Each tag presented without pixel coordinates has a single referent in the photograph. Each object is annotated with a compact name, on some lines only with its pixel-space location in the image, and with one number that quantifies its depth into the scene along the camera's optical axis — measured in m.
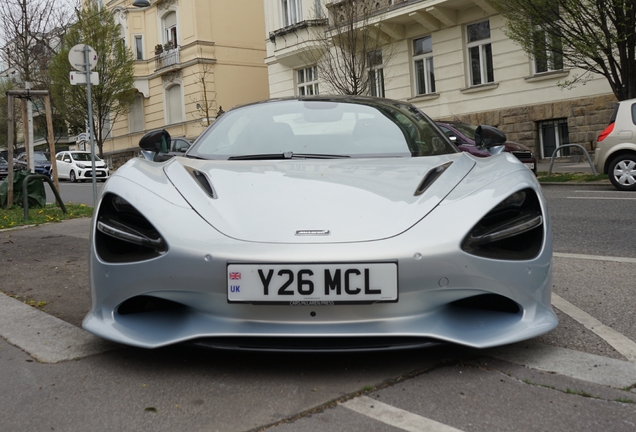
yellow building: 33.31
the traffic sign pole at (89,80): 10.54
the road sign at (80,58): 11.05
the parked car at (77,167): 28.70
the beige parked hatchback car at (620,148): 10.98
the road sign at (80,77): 10.92
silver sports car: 2.43
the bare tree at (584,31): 12.75
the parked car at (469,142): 11.74
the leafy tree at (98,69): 33.44
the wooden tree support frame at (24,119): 11.26
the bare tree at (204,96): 32.81
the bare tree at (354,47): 19.53
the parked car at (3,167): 37.22
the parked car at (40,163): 32.97
